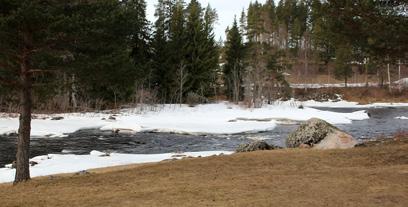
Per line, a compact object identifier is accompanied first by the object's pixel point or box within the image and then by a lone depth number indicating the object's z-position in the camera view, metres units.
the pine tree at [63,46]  11.20
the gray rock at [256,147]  18.36
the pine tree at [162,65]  51.12
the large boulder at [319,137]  17.92
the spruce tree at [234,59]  58.53
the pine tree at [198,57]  53.44
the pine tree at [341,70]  73.36
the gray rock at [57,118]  35.55
